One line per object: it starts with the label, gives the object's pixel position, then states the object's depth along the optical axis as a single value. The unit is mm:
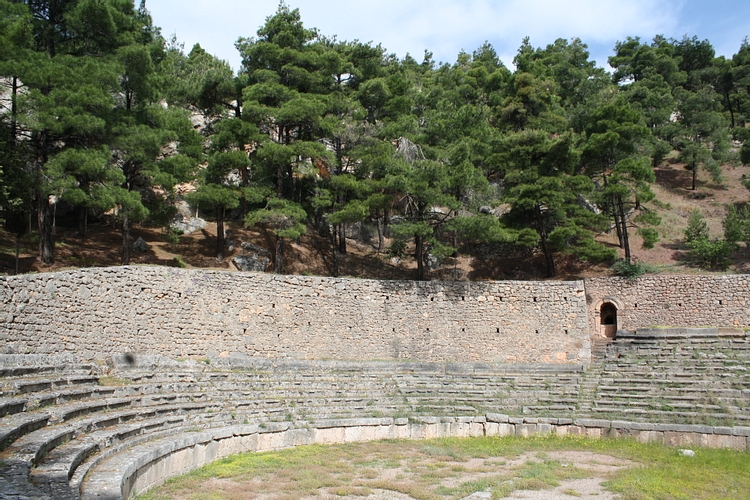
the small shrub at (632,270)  20317
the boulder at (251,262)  21375
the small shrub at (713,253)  23531
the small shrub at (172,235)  19453
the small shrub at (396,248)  21344
